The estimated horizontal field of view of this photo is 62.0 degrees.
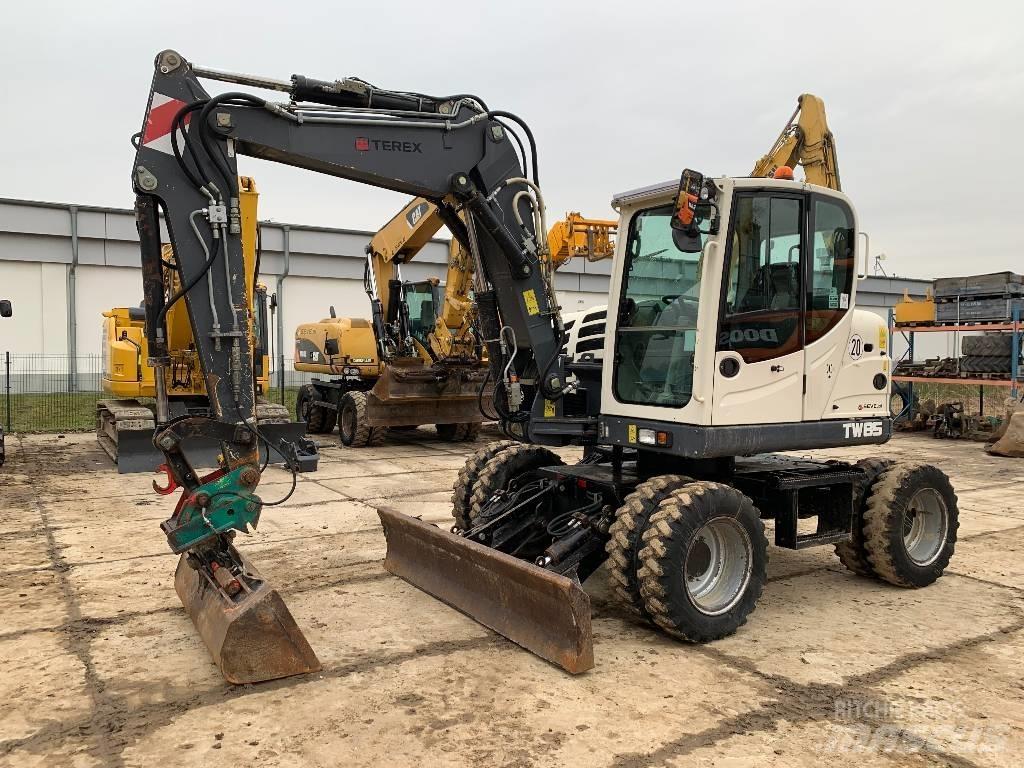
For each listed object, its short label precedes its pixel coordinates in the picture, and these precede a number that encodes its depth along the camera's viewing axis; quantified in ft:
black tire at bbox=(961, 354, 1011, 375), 52.54
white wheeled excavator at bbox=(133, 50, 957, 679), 15.62
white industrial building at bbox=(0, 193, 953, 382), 85.71
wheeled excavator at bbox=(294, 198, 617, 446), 45.14
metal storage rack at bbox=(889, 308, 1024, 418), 50.67
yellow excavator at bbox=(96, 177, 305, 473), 31.68
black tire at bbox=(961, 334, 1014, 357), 52.65
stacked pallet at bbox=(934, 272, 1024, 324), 52.48
